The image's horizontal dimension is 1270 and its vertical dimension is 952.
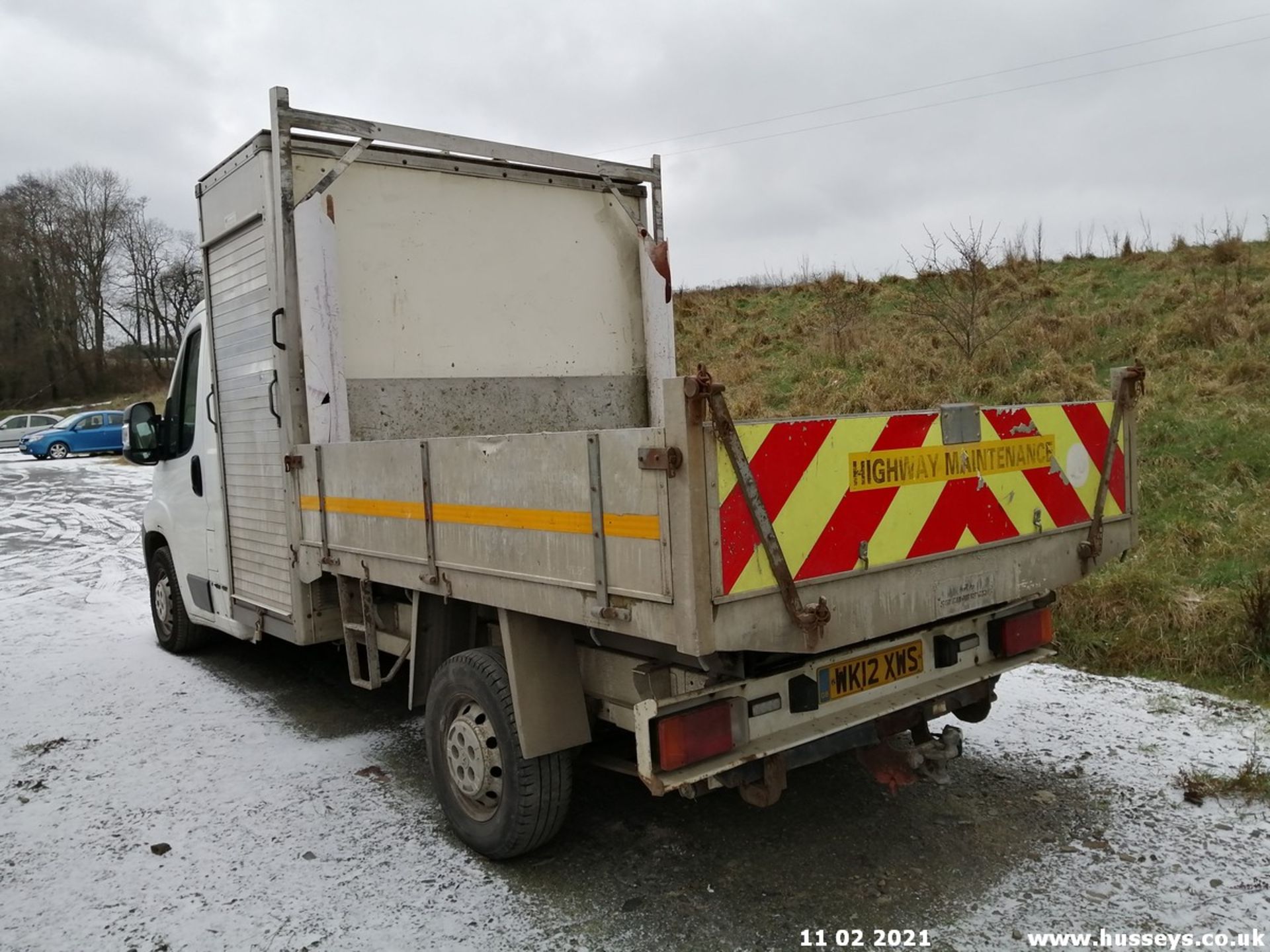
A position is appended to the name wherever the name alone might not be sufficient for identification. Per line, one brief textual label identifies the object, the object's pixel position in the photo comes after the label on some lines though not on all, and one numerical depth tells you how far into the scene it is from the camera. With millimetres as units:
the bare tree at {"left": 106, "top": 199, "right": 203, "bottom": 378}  45250
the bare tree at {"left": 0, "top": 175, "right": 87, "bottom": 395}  44656
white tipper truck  2871
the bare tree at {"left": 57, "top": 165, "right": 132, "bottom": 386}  45219
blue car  29641
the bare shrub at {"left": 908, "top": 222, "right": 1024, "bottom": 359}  13250
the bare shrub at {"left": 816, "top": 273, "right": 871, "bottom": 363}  14438
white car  34625
